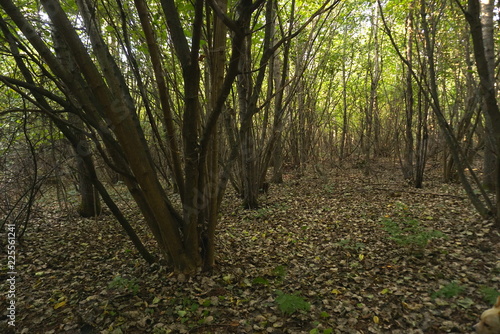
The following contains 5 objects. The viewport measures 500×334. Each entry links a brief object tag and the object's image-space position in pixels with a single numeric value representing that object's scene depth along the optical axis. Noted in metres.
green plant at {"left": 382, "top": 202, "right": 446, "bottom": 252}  3.19
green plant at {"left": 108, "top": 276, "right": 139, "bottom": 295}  2.78
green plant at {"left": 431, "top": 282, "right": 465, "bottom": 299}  2.48
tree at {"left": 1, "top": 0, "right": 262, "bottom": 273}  1.95
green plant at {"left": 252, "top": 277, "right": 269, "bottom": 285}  2.89
